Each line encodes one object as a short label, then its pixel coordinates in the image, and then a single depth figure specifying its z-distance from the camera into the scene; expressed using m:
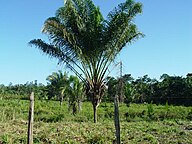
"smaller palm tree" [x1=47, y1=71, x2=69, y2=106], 25.68
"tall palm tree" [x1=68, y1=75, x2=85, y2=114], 16.89
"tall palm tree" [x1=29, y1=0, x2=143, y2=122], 11.15
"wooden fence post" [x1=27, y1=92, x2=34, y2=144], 5.46
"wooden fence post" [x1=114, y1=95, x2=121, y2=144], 5.07
